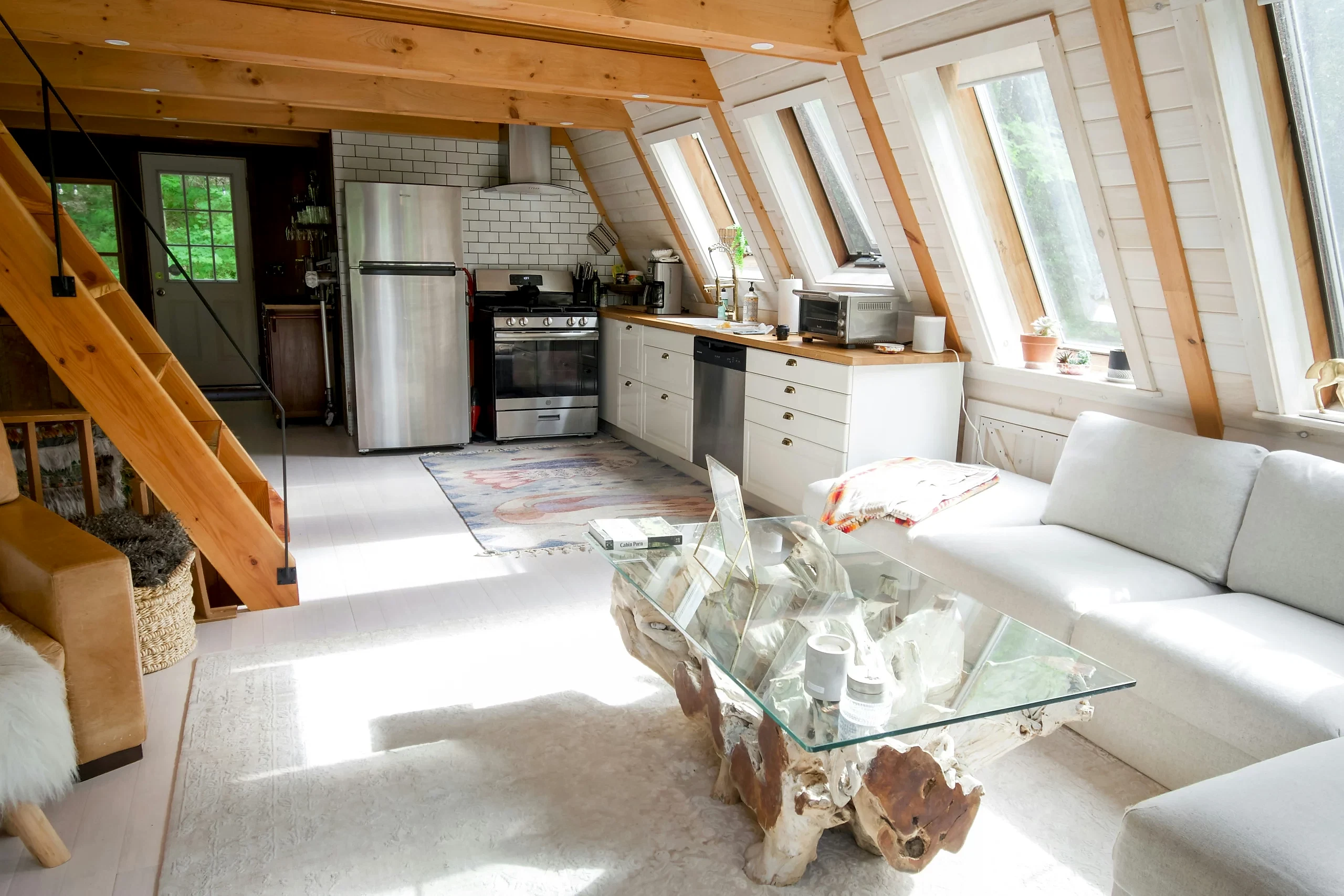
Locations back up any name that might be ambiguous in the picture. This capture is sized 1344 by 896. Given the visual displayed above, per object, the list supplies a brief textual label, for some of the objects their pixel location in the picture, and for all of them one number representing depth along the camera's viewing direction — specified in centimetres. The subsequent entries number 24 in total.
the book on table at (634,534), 270
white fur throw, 192
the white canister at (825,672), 177
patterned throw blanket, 341
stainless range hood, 661
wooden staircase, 283
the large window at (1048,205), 352
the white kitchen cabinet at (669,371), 550
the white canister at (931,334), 415
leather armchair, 222
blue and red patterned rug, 453
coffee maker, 652
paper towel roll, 505
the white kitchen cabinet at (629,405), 624
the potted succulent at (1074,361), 375
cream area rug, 202
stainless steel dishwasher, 493
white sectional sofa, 212
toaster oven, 420
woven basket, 290
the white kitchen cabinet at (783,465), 423
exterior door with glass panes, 861
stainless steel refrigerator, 595
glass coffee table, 178
